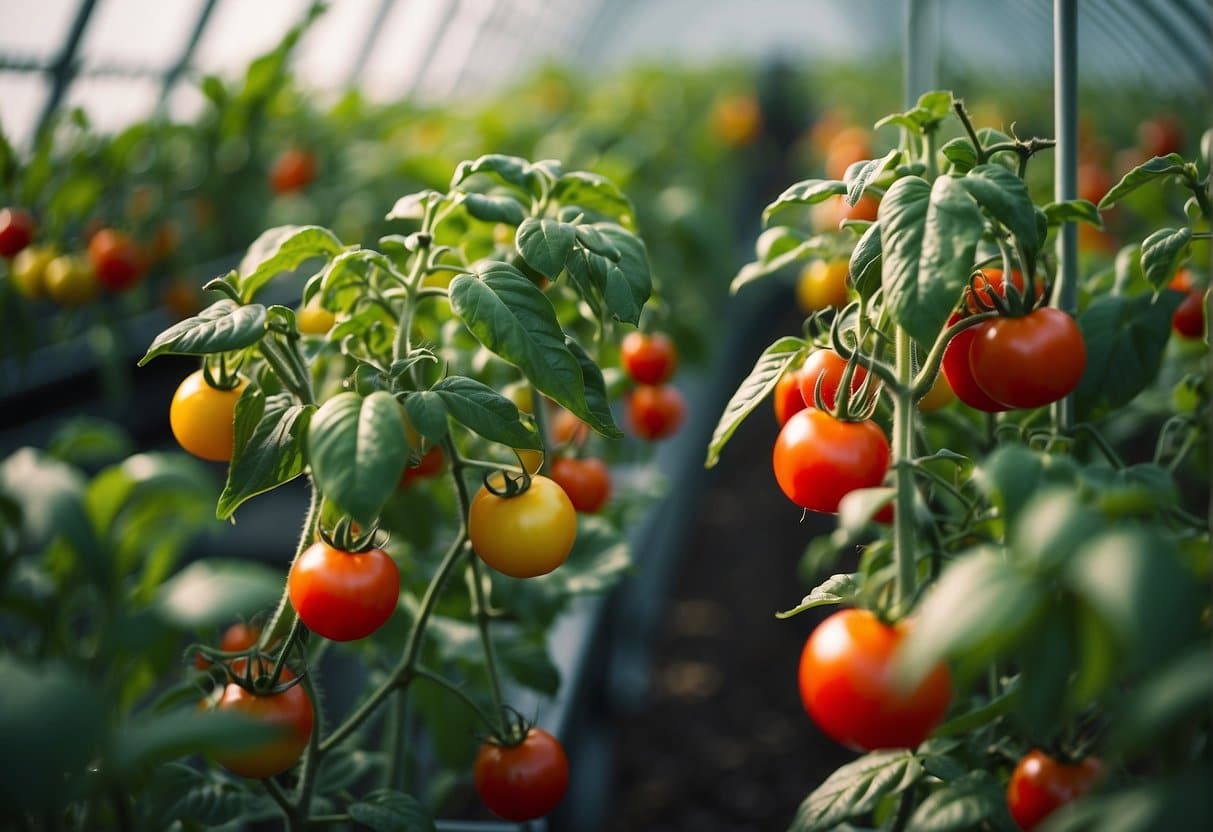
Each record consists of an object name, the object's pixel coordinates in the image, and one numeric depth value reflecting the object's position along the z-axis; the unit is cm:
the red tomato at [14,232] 186
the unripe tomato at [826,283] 127
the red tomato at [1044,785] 89
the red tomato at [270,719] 87
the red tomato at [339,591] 84
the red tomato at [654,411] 163
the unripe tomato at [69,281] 192
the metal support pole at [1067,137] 107
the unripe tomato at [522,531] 89
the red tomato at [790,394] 99
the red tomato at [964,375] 86
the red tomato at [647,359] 148
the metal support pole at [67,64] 268
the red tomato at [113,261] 204
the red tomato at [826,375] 88
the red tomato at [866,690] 65
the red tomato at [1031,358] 78
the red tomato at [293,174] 277
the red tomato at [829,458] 81
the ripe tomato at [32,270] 194
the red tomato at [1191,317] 119
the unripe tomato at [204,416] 93
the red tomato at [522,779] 104
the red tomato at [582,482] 128
